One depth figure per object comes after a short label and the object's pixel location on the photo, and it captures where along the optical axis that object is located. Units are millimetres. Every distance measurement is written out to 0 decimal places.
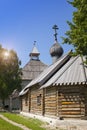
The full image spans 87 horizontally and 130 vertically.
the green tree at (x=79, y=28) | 18844
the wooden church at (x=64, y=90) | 22375
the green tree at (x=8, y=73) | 52338
